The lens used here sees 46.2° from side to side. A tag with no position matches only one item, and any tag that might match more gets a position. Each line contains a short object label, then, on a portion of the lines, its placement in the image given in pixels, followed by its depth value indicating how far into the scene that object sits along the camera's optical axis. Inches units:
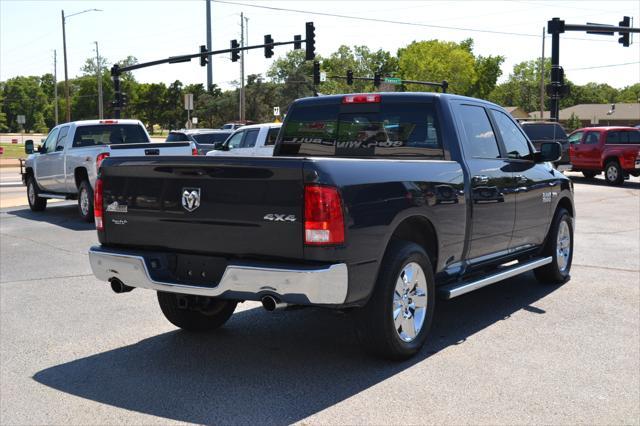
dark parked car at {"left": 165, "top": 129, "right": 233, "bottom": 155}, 1087.7
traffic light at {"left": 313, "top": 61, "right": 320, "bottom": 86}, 1718.8
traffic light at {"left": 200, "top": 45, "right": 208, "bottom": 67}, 1471.5
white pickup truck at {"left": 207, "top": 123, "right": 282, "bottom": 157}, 810.8
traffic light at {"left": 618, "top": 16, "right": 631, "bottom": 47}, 1226.0
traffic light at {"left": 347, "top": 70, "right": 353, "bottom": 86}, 1923.0
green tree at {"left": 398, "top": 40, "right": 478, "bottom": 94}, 4852.4
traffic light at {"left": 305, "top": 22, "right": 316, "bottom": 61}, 1352.1
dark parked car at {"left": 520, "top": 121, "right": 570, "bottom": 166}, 1062.4
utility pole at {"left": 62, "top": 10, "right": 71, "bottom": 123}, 2170.3
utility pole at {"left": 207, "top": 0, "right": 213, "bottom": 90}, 2453.2
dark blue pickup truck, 187.0
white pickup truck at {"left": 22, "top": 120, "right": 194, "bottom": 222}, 572.4
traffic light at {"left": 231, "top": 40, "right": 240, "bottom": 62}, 1488.7
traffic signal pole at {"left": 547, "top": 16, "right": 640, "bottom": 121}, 1185.4
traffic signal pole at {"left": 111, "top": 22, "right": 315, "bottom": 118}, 1354.6
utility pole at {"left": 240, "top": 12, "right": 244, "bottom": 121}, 2475.4
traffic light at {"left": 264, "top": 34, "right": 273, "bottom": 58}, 1402.6
